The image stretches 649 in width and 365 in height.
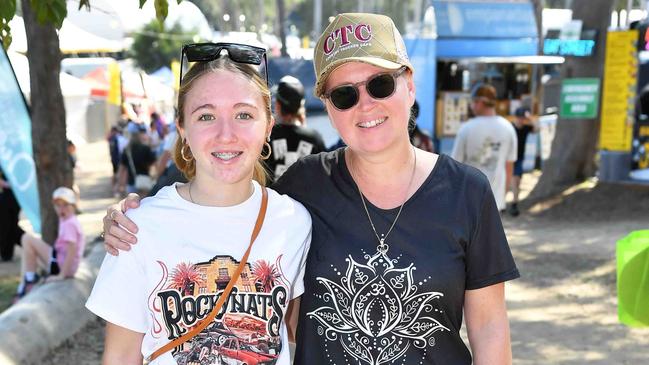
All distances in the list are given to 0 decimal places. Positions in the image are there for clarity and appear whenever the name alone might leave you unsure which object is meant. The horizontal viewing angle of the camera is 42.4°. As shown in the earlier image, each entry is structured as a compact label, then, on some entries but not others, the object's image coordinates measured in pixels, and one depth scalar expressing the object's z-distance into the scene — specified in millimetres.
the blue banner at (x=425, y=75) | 17172
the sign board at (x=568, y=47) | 12984
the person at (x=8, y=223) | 11344
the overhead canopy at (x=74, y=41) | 23564
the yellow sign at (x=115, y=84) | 19797
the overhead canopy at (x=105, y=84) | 23344
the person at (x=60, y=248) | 7500
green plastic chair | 2979
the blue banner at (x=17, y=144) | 8422
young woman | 2176
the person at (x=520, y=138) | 13023
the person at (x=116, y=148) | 18531
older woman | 2285
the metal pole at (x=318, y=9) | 45959
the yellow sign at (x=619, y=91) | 12180
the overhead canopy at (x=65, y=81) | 20672
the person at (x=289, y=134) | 6109
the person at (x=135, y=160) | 15680
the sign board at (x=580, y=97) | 12938
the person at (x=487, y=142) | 9445
